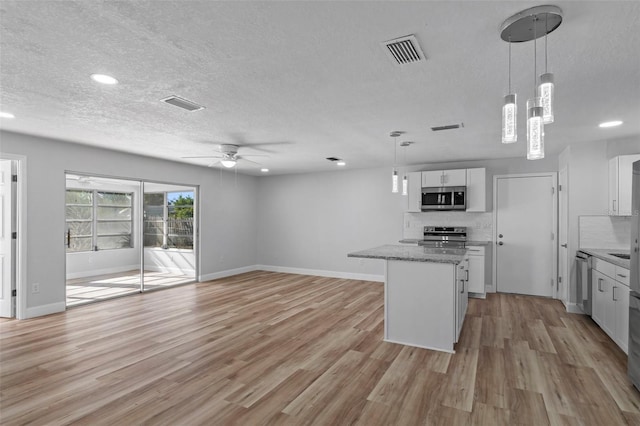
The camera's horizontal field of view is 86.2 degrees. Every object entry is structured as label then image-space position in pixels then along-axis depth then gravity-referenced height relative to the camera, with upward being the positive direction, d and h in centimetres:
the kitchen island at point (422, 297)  341 -87
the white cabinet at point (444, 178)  605 +65
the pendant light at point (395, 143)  421 +100
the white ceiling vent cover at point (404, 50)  203 +102
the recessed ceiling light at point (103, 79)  258 +102
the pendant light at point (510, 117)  160 +46
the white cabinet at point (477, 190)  591 +42
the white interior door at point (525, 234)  579 -34
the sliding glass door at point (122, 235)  738 -53
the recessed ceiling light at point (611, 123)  375 +102
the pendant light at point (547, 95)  152 +54
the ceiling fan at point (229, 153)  486 +85
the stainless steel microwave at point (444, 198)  602 +28
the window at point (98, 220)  759 -21
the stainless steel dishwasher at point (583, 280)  436 -86
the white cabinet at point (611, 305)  332 -96
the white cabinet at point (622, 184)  426 +40
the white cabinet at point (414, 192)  639 +41
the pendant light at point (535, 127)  148 +38
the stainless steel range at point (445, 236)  602 -41
